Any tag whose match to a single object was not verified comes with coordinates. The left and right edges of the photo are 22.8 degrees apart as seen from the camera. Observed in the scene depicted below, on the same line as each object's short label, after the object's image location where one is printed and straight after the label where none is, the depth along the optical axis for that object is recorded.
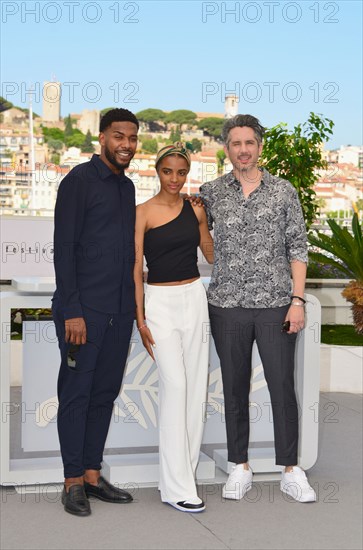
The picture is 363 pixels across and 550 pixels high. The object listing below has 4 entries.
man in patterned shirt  4.23
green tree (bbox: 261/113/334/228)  12.01
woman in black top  4.08
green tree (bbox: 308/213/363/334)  9.15
